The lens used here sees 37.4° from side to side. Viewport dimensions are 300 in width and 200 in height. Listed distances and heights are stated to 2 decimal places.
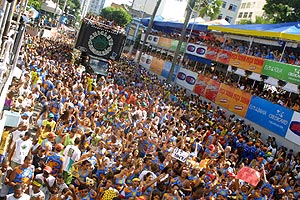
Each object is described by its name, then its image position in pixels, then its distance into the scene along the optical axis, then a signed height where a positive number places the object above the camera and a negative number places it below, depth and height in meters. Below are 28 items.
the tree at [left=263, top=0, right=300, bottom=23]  36.62 +6.15
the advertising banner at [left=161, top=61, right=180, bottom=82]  36.69 -1.50
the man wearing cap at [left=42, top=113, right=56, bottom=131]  10.01 -2.36
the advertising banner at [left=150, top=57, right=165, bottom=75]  38.81 -1.54
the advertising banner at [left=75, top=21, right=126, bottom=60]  26.67 -0.69
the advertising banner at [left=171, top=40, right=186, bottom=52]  36.44 +0.66
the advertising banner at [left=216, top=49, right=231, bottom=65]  28.45 +0.73
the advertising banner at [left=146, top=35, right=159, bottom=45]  44.30 +0.67
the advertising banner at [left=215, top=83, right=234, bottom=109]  25.61 -1.52
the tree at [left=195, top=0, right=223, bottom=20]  51.68 +6.10
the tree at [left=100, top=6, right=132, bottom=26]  91.31 +3.91
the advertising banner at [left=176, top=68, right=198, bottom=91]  31.31 -1.54
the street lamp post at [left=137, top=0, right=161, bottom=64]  42.60 +1.51
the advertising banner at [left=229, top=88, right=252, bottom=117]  23.73 -1.52
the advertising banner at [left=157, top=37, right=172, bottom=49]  39.53 +0.64
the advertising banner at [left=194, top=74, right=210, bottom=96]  29.23 -1.47
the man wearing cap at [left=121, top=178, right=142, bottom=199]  7.73 -2.52
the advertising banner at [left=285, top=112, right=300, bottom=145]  19.26 -1.71
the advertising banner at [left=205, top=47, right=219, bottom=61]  30.36 +0.75
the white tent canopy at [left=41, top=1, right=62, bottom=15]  54.30 +0.87
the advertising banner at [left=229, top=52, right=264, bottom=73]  24.50 +0.72
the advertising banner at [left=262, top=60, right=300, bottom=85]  21.16 +0.70
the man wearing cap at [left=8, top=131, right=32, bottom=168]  8.16 -2.56
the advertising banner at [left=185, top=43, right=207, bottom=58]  32.48 +0.71
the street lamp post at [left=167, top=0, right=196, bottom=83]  31.66 +0.60
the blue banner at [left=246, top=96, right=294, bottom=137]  20.30 -1.53
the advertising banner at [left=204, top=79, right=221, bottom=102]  27.35 -1.51
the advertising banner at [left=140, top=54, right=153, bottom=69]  43.19 -1.57
